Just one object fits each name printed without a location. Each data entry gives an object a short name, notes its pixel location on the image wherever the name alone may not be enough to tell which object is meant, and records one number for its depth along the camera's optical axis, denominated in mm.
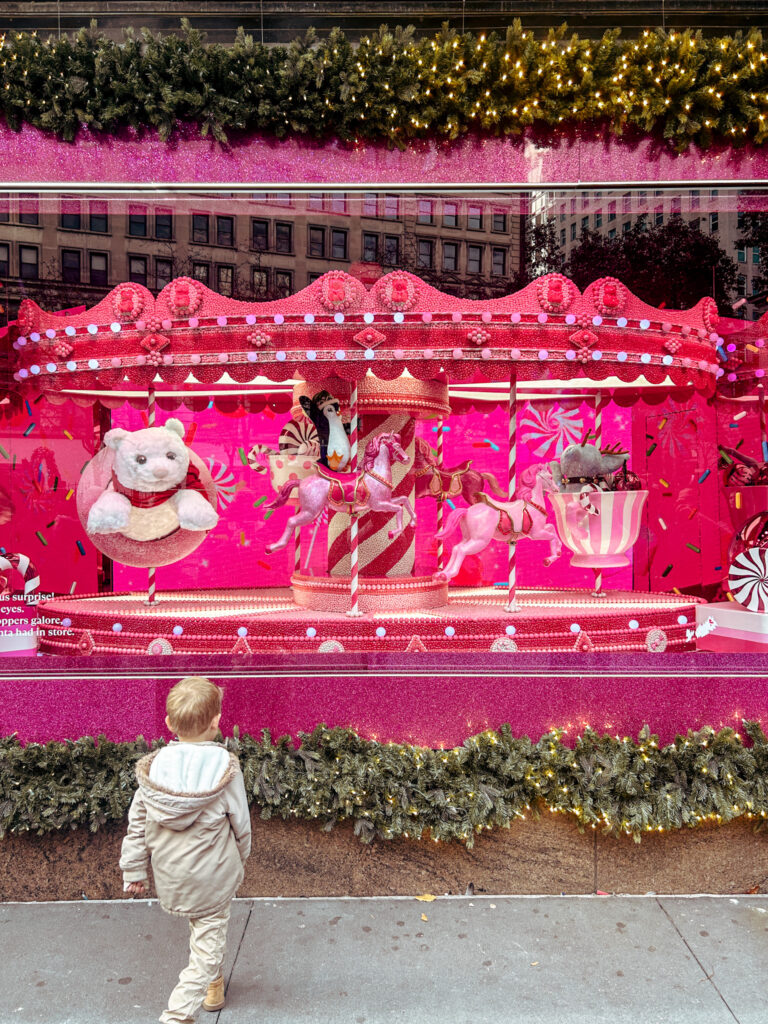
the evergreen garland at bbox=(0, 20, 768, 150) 5305
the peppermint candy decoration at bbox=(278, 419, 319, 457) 5793
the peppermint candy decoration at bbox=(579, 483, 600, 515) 5914
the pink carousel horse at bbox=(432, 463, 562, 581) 5840
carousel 5133
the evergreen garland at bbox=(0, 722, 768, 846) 4297
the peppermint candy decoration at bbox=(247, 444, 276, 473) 5879
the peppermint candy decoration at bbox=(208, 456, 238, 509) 5707
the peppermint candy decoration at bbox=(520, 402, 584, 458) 6023
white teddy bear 5340
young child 3090
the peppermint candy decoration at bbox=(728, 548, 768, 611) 5523
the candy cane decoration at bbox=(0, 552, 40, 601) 5430
